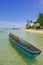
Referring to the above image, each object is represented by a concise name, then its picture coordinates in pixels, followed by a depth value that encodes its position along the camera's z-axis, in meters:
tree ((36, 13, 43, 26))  21.29
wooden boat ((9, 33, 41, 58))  3.27
